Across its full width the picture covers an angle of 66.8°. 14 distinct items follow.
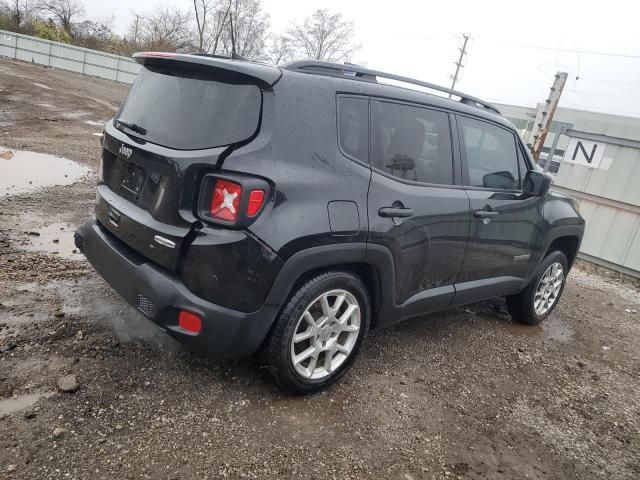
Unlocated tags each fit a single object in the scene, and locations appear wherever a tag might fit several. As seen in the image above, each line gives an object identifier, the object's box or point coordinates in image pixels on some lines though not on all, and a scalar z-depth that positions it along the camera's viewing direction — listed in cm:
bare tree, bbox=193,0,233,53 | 4088
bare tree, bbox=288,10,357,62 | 5469
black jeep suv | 241
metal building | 830
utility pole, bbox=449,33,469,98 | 4400
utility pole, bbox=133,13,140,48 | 4316
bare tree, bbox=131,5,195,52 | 4312
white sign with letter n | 870
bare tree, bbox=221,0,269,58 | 4380
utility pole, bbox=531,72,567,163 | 1072
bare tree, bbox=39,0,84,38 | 4844
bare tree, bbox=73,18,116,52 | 4259
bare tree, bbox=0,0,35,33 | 4141
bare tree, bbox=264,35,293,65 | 5233
